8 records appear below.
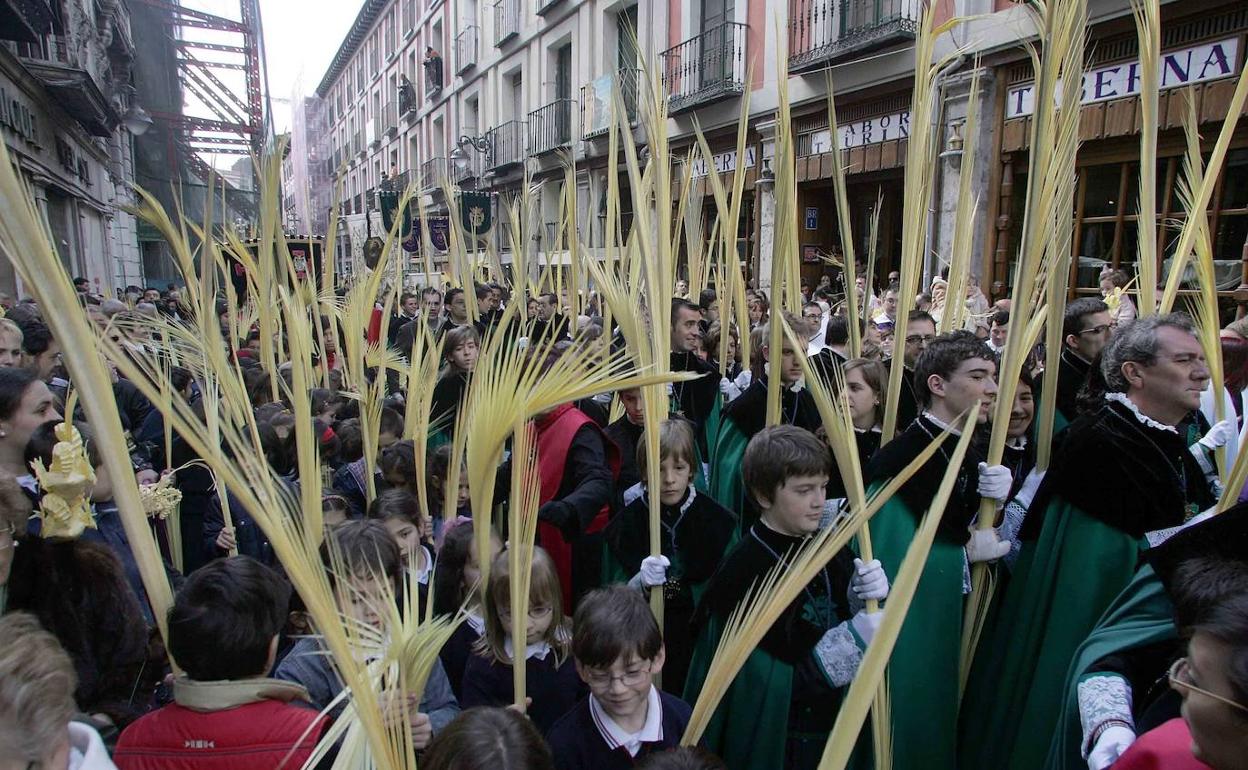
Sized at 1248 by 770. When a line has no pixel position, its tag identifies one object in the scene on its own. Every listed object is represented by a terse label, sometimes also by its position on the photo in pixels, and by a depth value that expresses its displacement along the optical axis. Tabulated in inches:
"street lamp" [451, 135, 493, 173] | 728.3
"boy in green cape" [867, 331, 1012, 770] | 79.5
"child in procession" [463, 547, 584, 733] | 66.5
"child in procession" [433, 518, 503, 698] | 78.8
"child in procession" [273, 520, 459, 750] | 63.1
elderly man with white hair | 73.0
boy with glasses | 58.4
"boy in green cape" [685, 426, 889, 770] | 68.9
